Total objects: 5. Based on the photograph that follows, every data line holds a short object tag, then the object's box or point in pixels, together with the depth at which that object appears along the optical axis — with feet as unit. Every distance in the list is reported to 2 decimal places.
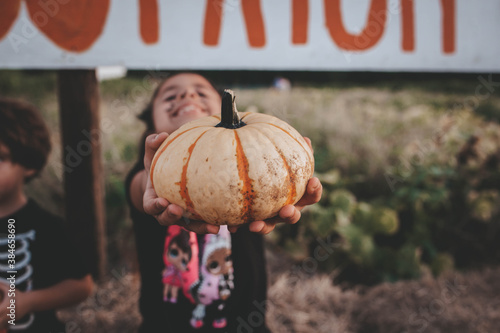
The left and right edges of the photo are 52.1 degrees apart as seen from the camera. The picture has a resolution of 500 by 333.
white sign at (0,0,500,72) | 2.89
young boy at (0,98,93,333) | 2.29
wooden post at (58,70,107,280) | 3.23
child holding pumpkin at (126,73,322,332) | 2.18
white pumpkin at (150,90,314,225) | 1.69
